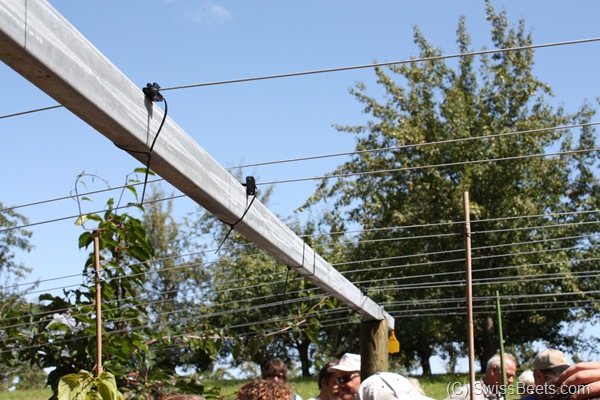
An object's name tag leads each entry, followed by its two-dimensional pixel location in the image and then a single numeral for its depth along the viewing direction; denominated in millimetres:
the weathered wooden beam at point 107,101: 2676
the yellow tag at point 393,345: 7494
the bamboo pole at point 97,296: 4813
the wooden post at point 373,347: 7176
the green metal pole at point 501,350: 5264
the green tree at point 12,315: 6434
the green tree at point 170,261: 31656
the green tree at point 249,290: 27594
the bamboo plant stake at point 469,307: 4761
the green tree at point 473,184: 21406
